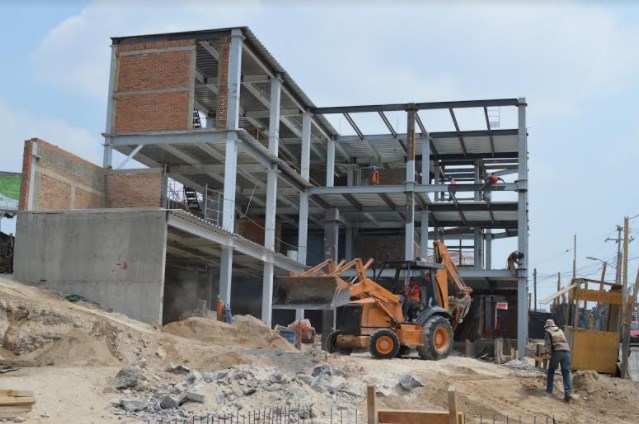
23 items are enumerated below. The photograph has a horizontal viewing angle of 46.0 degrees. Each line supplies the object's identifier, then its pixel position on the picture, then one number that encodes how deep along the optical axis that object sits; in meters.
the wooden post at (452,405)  7.57
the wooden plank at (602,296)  18.16
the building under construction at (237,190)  21.36
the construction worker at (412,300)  21.19
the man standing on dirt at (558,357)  14.82
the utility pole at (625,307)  17.70
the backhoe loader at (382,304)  19.53
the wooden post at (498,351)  27.09
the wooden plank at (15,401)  10.30
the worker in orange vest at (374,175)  37.38
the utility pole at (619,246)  28.48
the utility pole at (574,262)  36.69
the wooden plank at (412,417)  7.95
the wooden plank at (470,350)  27.44
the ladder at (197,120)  32.27
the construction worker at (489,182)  32.47
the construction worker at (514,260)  32.84
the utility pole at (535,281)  57.04
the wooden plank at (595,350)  17.80
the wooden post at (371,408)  7.72
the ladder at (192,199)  36.25
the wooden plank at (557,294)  16.06
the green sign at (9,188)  39.25
